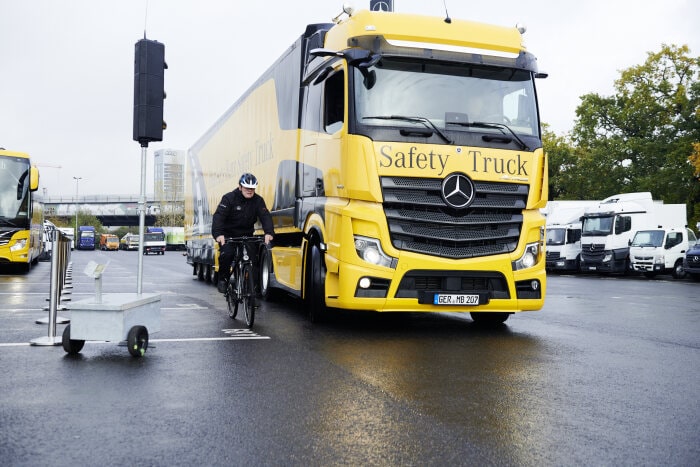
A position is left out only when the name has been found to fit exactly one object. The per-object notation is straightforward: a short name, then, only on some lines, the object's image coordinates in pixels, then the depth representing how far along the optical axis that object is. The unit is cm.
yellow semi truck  888
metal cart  709
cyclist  1040
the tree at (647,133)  4378
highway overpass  11819
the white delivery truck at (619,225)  3341
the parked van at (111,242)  9494
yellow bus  2384
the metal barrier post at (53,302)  802
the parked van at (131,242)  9606
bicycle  995
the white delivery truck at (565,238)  3659
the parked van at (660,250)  3152
